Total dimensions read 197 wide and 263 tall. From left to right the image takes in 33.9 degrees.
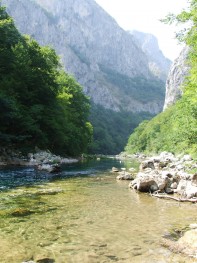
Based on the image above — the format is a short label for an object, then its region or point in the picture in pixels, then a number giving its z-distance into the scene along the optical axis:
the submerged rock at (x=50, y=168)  29.75
